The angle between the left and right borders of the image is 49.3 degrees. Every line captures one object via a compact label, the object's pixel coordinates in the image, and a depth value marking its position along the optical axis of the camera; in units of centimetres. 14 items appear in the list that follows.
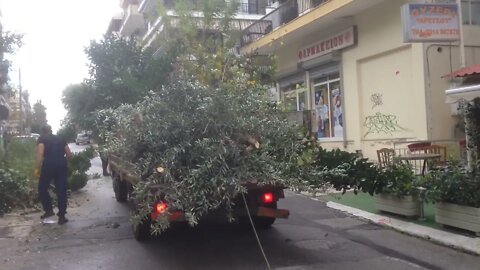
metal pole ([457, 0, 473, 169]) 859
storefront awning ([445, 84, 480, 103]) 789
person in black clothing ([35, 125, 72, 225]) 897
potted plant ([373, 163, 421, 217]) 786
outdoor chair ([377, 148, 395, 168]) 1184
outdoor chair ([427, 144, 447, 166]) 1141
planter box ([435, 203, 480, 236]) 671
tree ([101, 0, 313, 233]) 575
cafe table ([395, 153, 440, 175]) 1011
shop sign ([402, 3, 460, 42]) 1032
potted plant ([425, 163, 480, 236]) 675
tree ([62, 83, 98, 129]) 1360
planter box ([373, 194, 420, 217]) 792
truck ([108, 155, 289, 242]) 584
